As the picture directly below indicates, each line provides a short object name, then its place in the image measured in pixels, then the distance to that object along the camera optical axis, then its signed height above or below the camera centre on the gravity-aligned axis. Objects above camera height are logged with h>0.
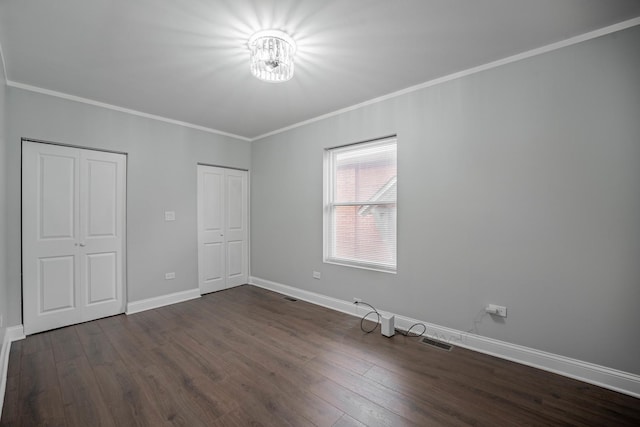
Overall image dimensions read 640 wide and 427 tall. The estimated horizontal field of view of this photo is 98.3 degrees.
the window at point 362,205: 3.39 +0.11
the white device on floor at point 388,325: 2.96 -1.21
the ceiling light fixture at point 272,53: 2.17 +1.29
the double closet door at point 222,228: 4.57 -0.27
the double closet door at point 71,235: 3.06 -0.26
